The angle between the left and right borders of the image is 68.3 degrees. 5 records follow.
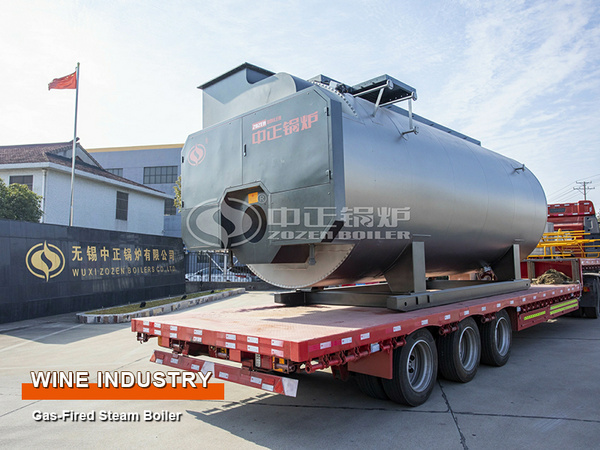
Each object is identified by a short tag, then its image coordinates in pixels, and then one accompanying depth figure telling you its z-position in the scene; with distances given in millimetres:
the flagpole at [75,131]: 18766
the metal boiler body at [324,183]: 4590
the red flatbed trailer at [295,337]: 3760
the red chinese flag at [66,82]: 18953
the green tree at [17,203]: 17609
